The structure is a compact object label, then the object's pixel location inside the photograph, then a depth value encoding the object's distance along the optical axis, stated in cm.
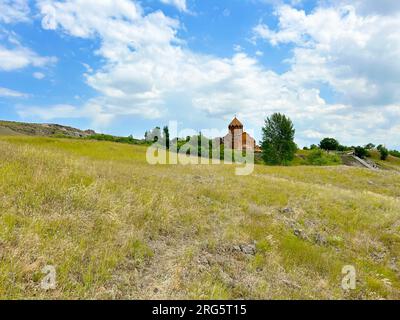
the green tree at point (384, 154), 13850
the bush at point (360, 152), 13200
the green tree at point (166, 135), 10100
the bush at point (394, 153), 15288
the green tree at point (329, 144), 14062
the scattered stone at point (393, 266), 1007
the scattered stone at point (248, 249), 912
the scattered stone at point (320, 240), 1133
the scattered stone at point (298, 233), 1153
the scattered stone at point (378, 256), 1065
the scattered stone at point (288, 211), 1430
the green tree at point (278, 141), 7244
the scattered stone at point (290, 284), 758
